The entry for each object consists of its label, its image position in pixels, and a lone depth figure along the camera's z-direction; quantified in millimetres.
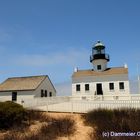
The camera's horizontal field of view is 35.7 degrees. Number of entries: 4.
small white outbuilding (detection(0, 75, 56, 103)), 31059
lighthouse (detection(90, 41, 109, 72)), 34656
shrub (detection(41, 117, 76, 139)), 11561
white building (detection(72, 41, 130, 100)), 31219
